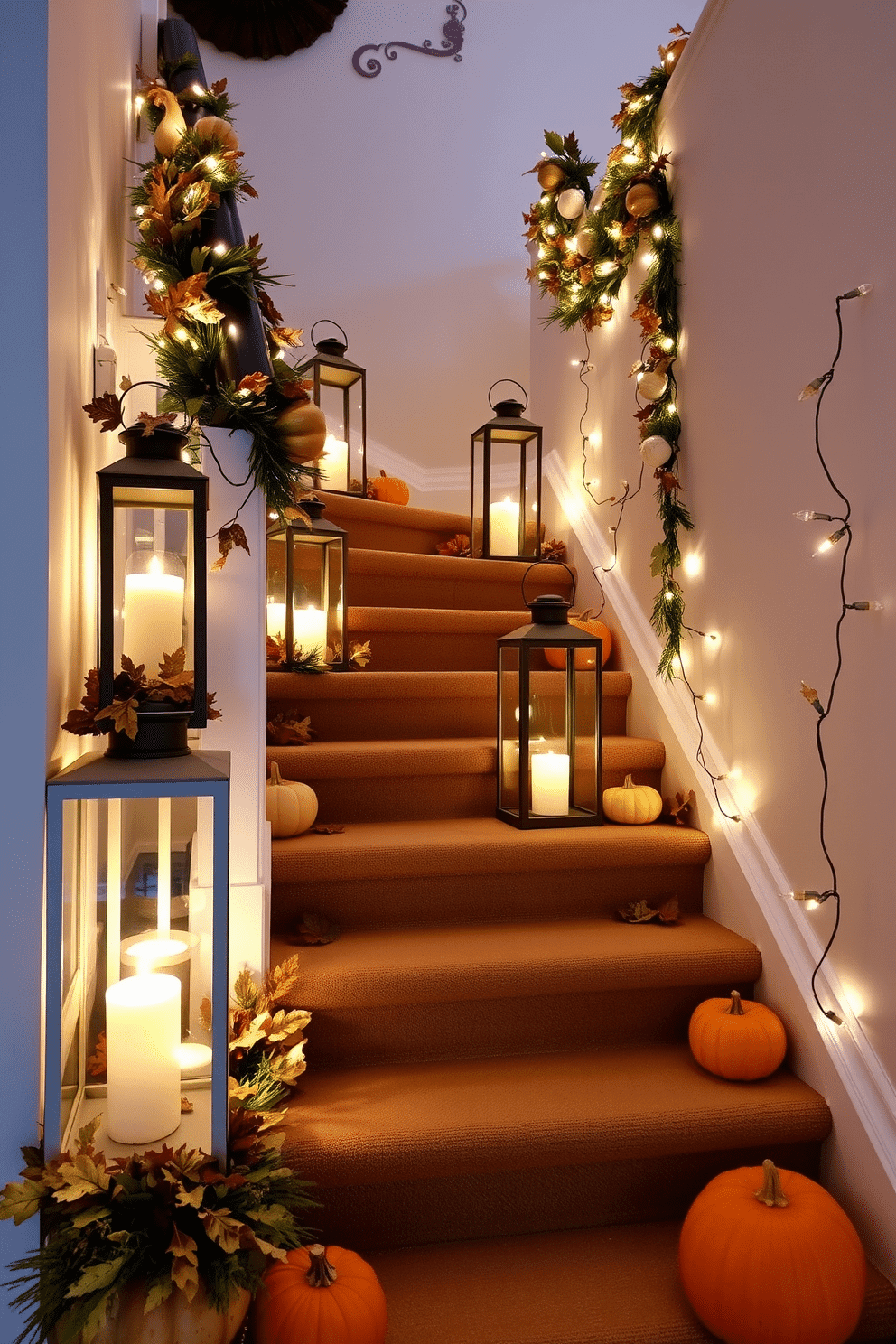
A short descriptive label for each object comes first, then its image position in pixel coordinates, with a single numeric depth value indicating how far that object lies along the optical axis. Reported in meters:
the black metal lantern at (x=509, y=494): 2.86
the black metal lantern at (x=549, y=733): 2.08
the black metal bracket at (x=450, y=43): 4.44
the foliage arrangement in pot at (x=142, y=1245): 1.07
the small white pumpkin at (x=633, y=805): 2.22
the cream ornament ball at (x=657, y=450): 2.34
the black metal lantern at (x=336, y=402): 2.88
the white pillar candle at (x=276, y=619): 2.45
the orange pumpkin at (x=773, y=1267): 1.26
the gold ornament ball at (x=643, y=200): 2.40
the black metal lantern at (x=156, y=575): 1.24
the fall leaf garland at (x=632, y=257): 2.37
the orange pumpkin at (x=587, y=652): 2.65
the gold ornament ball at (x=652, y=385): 2.38
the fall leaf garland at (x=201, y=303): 1.45
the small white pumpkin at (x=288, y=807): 1.97
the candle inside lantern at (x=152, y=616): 1.32
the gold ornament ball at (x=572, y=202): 2.82
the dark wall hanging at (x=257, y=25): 4.27
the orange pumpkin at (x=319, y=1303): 1.19
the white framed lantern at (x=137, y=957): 1.15
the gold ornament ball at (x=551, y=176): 2.93
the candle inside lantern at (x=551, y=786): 2.16
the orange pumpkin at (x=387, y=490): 3.53
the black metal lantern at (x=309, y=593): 2.37
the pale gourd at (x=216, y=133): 1.62
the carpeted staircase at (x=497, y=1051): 1.44
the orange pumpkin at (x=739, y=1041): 1.67
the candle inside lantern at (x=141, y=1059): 1.25
